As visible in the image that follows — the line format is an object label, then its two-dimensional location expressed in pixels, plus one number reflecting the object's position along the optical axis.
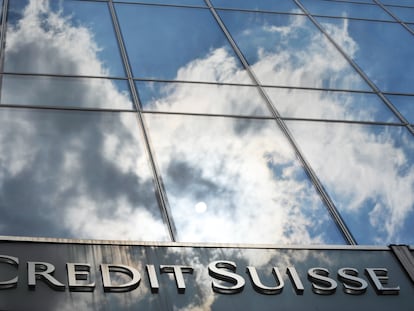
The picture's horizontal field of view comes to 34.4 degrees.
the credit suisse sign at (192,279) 6.09
